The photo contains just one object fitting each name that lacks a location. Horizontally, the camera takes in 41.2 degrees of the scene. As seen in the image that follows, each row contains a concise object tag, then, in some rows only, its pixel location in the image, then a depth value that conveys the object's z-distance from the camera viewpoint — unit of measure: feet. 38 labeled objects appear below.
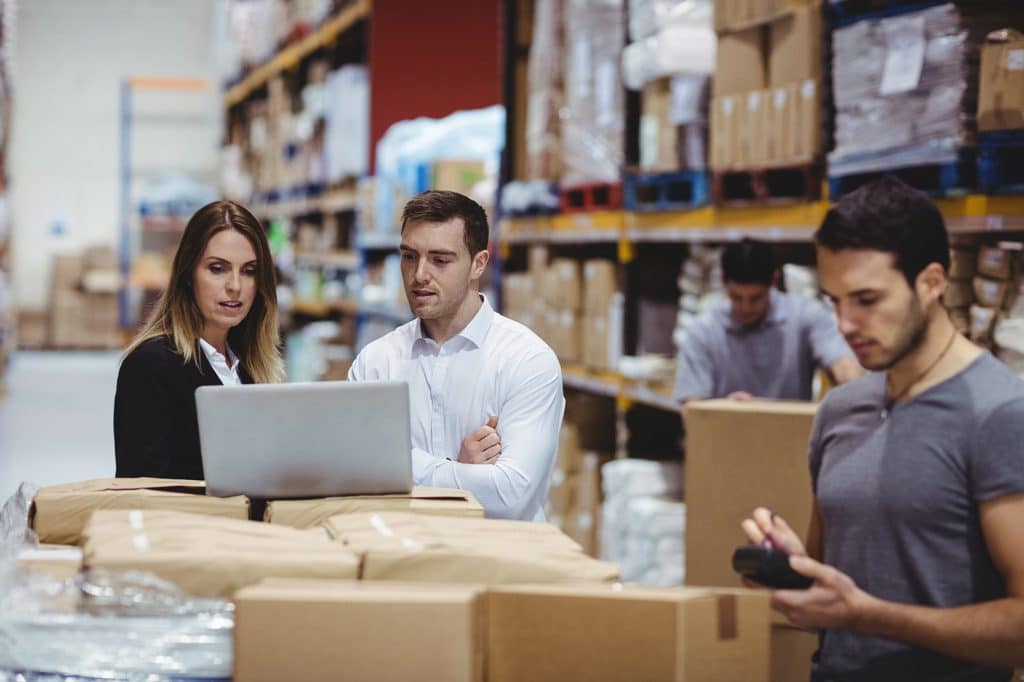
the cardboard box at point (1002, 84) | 13.26
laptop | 8.12
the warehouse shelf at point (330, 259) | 38.50
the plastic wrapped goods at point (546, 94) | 24.40
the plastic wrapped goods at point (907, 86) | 14.16
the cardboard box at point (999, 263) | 13.97
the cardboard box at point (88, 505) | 8.18
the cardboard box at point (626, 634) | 6.30
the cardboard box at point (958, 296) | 14.60
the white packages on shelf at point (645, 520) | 20.47
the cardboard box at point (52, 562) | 7.06
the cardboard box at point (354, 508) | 8.11
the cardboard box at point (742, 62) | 18.40
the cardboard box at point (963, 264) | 14.64
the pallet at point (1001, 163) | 13.56
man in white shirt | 11.18
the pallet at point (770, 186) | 17.07
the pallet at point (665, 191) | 19.86
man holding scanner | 7.57
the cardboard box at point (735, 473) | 15.47
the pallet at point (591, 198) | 22.41
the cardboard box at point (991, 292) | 13.96
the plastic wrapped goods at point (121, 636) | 6.54
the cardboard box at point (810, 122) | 16.90
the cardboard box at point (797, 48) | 17.01
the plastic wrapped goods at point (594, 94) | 22.11
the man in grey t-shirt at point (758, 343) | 17.56
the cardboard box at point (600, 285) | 22.72
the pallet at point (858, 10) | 15.55
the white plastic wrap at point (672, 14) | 19.86
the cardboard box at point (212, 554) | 6.70
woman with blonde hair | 10.89
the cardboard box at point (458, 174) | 29.30
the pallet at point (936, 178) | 14.06
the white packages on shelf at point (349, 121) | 35.99
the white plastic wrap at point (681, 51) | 19.94
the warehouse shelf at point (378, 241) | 32.60
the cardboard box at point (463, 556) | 6.95
